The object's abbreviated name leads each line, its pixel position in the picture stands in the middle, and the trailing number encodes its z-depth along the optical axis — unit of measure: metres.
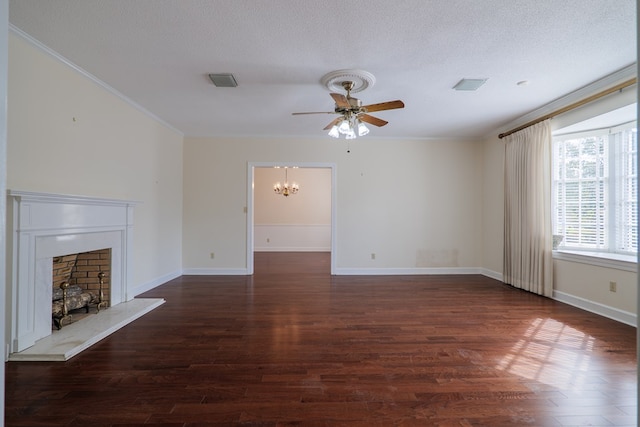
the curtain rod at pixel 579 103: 3.13
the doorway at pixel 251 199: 5.78
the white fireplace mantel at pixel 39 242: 2.38
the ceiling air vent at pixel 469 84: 3.33
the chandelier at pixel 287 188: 9.66
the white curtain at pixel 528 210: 4.22
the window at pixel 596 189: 3.72
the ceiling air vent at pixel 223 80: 3.19
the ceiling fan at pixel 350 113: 3.00
